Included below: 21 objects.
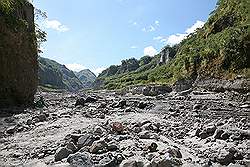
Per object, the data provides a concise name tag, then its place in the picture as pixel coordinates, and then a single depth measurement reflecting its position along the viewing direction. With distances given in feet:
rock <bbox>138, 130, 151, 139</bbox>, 22.01
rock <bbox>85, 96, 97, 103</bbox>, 60.67
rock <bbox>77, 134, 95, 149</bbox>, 18.58
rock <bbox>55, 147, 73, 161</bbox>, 17.18
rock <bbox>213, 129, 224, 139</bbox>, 22.54
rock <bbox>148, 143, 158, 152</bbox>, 18.56
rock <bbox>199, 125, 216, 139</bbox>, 23.42
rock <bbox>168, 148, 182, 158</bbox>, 17.73
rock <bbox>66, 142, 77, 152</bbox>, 18.01
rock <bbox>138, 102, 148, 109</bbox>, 50.23
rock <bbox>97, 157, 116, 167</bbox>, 16.04
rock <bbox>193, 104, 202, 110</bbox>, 43.61
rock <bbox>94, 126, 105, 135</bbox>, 22.07
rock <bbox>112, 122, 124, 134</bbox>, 23.34
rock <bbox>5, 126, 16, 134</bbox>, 26.39
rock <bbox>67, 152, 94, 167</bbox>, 16.01
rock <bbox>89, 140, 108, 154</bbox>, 17.57
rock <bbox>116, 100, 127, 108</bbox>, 49.12
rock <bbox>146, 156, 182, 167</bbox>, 15.68
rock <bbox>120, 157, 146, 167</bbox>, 15.93
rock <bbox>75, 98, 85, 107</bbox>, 53.91
